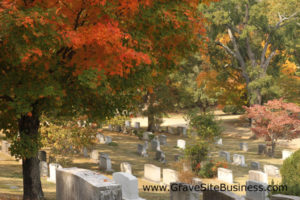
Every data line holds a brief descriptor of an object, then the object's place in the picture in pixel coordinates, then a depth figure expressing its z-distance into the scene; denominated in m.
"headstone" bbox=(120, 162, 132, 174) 20.72
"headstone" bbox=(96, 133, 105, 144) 31.83
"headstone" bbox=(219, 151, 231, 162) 27.01
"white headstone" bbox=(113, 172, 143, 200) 11.86
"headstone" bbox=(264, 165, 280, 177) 22.13
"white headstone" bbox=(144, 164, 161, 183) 19.22
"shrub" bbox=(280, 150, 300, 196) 12.23
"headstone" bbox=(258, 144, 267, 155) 30.63
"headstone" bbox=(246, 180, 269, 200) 14.80
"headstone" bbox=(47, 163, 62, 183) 17.88
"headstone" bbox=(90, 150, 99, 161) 23.78
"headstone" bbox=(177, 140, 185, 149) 32.39
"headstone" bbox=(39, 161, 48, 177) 19.21
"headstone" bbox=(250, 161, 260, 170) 24.13
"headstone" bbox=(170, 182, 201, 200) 12.22
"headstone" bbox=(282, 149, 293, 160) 28.30
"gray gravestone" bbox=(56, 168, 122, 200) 8.45
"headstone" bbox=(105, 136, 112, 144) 31.50
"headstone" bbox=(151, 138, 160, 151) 29.77
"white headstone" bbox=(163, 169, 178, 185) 18.34
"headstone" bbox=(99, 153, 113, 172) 21.27
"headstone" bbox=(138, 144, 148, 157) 27.14
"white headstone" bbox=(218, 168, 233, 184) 19.50
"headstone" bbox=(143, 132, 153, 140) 36.22
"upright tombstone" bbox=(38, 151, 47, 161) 20.88
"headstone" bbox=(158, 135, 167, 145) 33.75
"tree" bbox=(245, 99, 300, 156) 28.30
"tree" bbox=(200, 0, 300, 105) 36.28
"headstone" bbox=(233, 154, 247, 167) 25.64
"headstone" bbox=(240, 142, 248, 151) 33.03
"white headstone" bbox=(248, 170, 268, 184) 18.38
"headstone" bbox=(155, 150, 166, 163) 25.27
